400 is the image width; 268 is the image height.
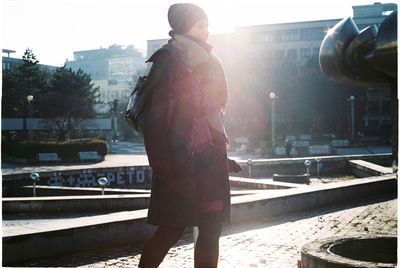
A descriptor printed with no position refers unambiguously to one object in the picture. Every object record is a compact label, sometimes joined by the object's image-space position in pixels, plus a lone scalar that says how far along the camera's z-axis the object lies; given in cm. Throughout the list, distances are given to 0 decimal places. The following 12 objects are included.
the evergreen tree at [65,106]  4128
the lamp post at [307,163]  1489
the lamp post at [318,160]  1692
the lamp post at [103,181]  1006
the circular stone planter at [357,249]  359
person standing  257
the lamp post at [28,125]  4095
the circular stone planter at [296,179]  1409
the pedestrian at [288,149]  3177
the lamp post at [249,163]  1642
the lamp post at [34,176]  1103
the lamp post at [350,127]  5336
